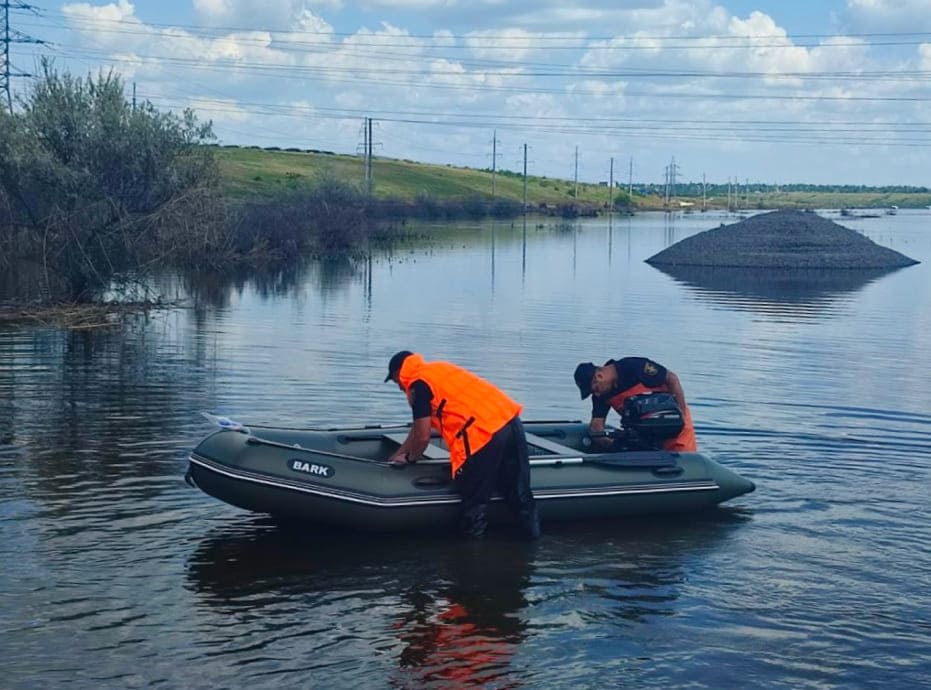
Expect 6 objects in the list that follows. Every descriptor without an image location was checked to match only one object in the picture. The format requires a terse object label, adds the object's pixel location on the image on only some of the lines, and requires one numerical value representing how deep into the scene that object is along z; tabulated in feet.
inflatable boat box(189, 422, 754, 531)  32.68
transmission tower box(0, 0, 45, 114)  142.72
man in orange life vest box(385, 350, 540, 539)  32.83
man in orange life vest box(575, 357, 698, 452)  38.27
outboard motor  37.99
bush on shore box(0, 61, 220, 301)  83.10
